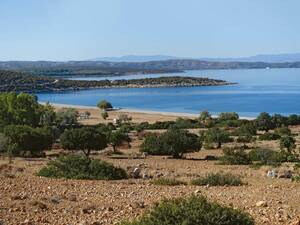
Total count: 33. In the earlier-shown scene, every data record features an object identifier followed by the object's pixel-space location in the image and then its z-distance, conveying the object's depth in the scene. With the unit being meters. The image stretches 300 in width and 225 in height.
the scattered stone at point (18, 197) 13.77
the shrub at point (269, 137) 48.12
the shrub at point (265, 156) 29.58
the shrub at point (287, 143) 34.85
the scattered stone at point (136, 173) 21.48
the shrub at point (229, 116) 78.62
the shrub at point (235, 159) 28.81
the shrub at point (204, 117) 77.55
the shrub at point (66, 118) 67.50
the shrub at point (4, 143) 31.82
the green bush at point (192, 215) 8.55
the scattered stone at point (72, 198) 13.78
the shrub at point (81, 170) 19.45
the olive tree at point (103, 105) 109.10
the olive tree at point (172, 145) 33.03
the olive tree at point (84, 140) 33.41
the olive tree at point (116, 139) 38.41
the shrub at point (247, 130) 53.56
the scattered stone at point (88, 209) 12.30
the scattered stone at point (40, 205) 12.59
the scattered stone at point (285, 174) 21.38
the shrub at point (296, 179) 18.40
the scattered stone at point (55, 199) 13.43
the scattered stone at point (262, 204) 12.91
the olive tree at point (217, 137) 42.66
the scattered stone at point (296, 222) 10.18
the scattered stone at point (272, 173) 21.50
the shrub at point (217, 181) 17.61
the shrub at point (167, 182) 17.77
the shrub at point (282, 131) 54.16
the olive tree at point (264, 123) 63.27
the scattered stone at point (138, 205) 12.83
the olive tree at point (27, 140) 32.50
